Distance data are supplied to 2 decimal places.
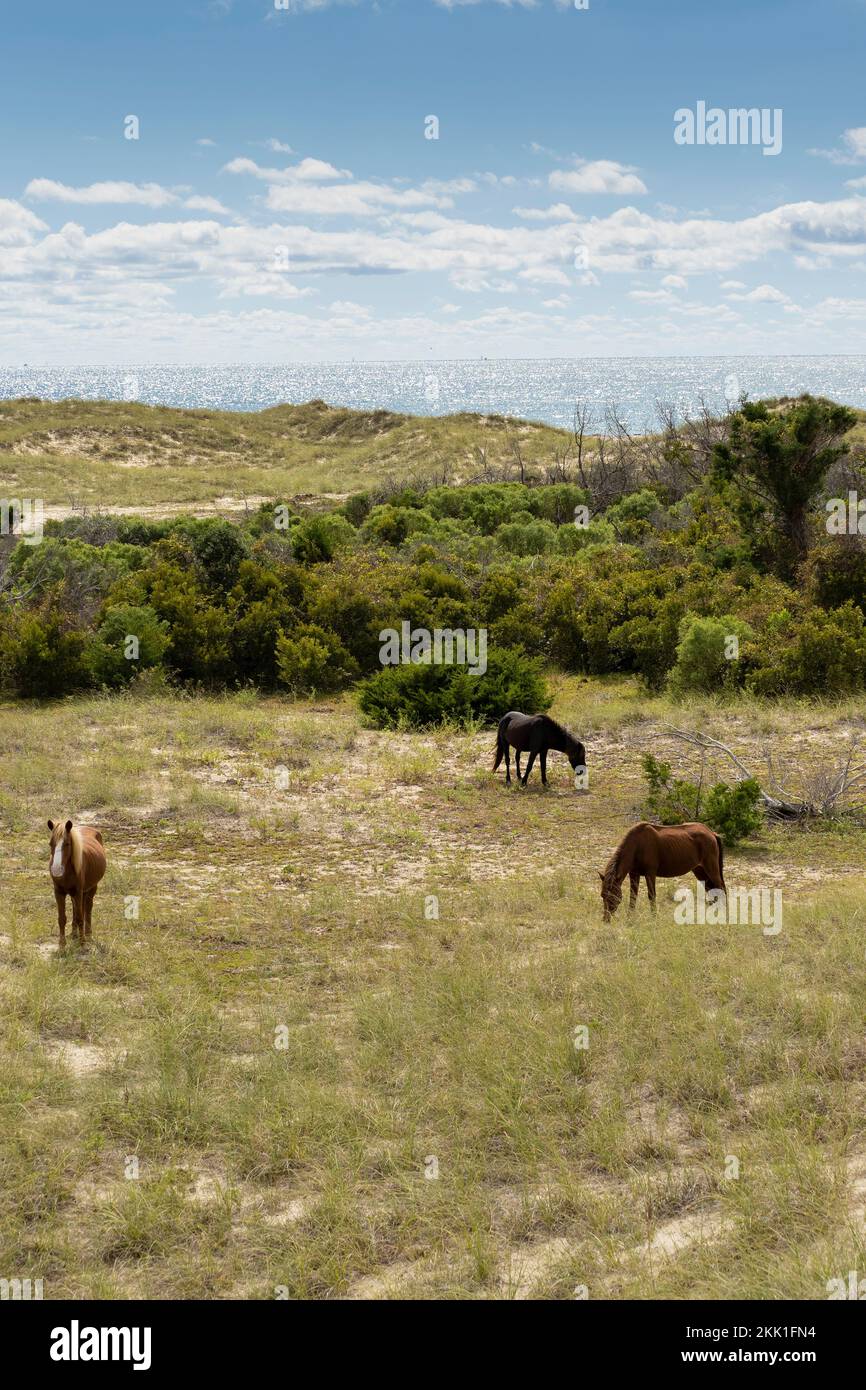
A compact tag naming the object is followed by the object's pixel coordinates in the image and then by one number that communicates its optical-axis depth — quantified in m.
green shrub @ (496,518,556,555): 28.42
